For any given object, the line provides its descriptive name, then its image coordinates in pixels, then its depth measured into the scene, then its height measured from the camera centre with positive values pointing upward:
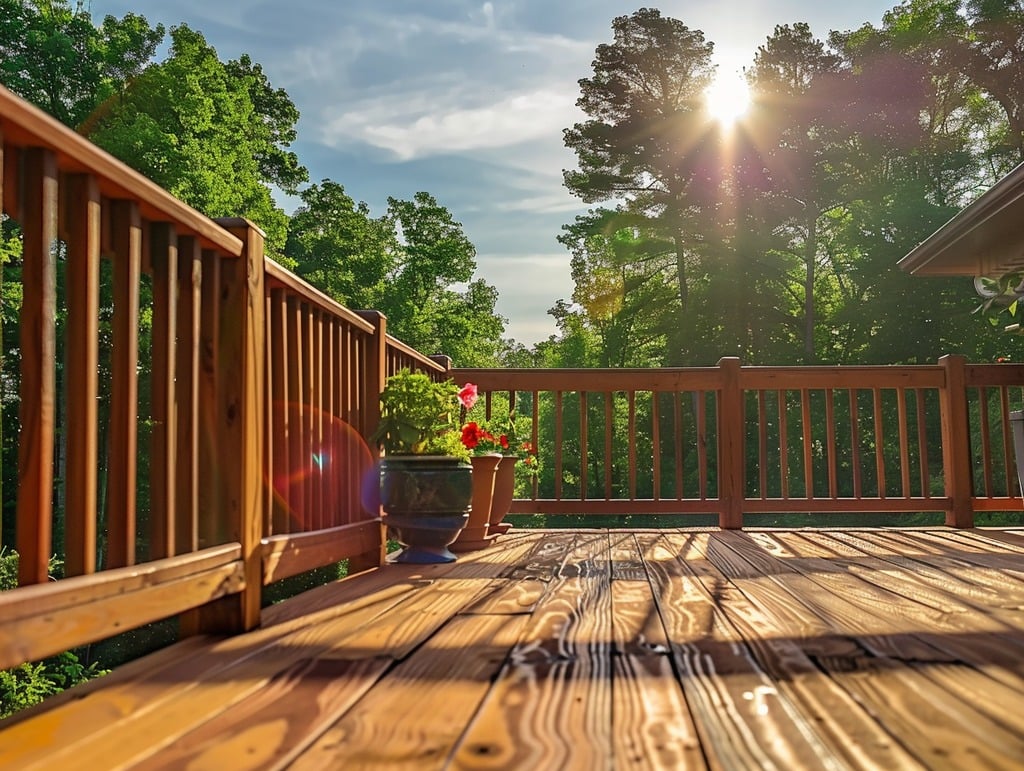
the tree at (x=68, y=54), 13.80 +6.84
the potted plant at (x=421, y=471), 3.04 -0.12
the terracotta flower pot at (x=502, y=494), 4.12 -0.29
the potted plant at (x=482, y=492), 3.73 -0.25
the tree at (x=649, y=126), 17.72 +6.61
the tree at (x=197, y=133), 13.10 +5.42
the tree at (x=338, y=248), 19.55 +4.67
